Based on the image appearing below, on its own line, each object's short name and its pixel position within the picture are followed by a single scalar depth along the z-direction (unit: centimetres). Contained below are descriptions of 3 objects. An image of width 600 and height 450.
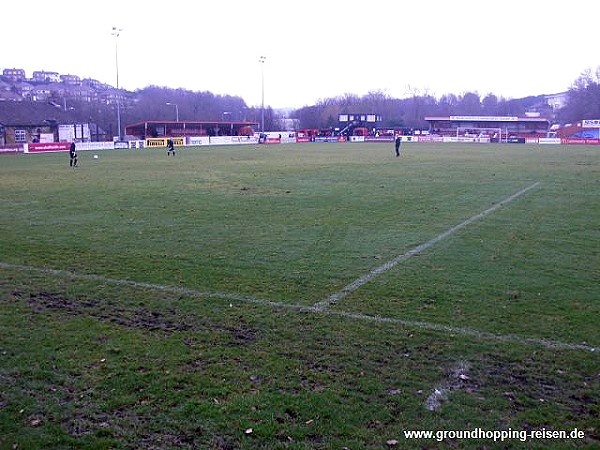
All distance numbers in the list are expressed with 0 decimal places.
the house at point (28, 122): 7312
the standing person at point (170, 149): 5066
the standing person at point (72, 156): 3718
